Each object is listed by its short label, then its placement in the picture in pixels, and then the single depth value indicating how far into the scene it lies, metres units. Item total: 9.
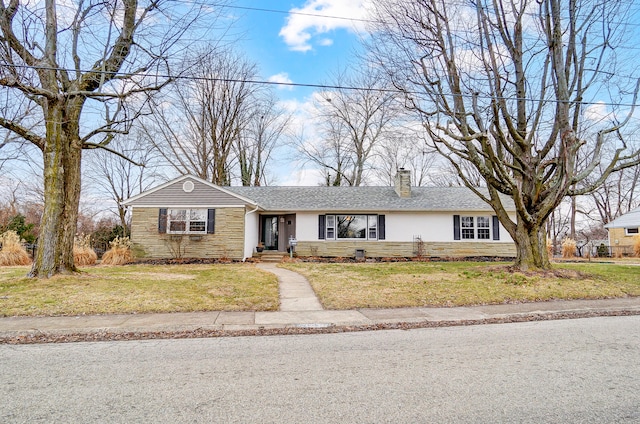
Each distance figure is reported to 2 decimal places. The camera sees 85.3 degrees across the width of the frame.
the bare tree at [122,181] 27.33
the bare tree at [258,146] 28.89
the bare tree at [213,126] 25.98
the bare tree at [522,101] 10.20
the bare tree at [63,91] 8.82
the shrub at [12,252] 14.41
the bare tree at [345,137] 28.67
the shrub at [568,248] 21.73
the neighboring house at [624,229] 25.56
